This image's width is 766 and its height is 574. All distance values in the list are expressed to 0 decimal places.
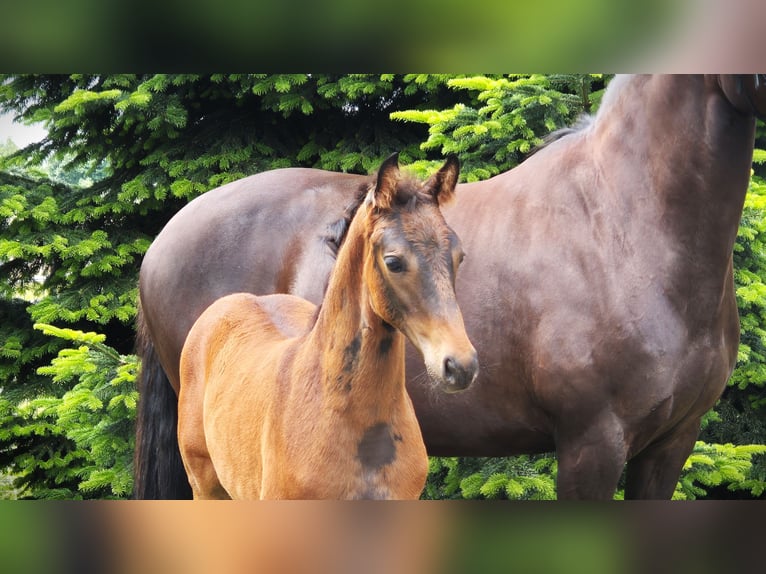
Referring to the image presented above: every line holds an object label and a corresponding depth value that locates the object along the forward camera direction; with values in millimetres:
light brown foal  8567
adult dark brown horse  9085
